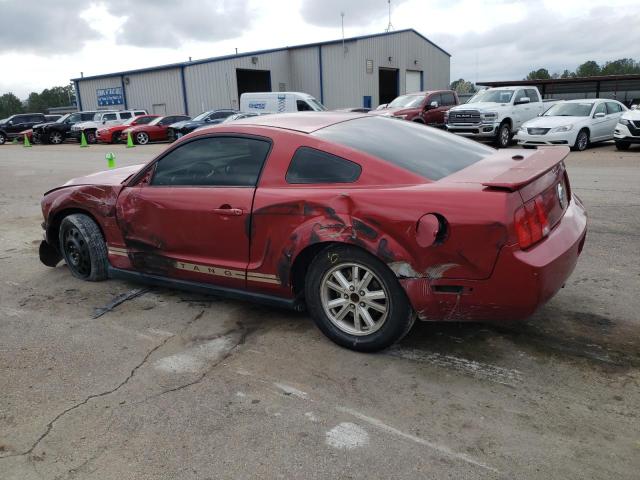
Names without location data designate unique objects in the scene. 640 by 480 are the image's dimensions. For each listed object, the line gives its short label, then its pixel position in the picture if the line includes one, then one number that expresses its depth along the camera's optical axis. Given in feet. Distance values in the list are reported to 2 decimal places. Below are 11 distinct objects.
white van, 78.23
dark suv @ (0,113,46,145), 109.81
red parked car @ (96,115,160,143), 89.71
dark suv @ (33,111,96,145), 98.63
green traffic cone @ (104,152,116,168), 31.77
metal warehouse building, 112.88
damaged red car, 9.57
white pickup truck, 52.85
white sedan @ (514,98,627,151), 48.19
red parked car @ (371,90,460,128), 62.23
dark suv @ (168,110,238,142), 80.59
